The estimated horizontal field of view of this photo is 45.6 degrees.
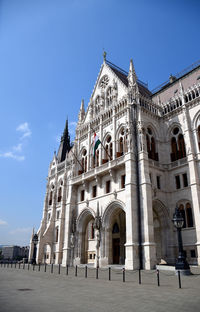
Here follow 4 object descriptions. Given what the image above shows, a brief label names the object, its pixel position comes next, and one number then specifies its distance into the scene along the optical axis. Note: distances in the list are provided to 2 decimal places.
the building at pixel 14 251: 130.88
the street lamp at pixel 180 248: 17.67
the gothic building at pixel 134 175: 25.75
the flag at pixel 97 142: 31.30
